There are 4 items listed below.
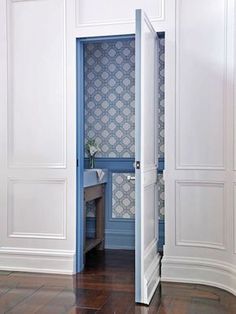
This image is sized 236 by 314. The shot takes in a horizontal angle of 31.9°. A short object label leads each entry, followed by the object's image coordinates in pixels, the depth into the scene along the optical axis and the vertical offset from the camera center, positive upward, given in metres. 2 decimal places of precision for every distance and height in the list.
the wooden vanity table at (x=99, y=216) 4.54 -0.76
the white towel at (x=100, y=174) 4.43 -0.27
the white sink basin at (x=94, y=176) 4.09 -0.29
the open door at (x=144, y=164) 3.01 -0.11
